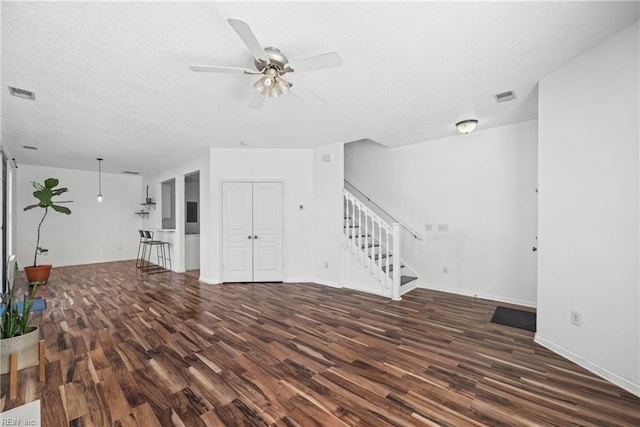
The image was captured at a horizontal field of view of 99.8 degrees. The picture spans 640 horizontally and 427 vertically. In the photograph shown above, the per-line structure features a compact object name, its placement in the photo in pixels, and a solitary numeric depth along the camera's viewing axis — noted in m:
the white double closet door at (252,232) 5.49
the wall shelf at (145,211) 8.33
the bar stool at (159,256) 6.98
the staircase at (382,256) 4.46
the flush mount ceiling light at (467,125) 3.90
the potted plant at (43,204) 5.42
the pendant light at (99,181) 7.95
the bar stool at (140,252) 7.80
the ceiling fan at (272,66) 1.93
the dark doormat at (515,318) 3.29
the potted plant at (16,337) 2.05
